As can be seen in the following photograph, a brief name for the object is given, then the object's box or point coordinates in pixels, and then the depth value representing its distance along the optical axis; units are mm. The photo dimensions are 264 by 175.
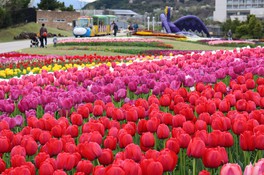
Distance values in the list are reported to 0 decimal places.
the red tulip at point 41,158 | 2771
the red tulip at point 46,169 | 2539
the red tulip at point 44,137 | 3289
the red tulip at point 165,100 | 4363
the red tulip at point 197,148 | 2750
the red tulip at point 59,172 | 2401
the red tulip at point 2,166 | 2715
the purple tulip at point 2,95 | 5534
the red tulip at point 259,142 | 2861
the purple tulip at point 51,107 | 4711
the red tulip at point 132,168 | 2340
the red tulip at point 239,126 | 3182
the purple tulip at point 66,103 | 4641
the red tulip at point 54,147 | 3021
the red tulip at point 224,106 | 4023
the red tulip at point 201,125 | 3332
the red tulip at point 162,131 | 3275
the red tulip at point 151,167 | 2383
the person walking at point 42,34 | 28234
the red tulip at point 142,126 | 3398
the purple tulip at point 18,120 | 4107
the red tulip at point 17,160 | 2742
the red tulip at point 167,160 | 2528
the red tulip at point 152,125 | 3371
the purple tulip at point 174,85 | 5448
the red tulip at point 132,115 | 3826
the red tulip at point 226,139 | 2962
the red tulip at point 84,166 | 2590
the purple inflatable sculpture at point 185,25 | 42881
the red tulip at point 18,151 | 2967
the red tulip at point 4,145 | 3143
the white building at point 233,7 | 99125
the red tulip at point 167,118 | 3615
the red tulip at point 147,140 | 3029
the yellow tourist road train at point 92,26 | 45750
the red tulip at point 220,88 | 4980
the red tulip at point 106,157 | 2764
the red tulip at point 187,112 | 3729
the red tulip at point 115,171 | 2281
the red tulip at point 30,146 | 3086
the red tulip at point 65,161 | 2684
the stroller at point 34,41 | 29038
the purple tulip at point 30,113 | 4468
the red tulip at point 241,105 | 4000
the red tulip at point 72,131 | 3471
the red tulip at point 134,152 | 2684
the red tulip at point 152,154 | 2591
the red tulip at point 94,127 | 3371
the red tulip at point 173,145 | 2865
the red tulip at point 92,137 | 3099
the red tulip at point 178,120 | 3506
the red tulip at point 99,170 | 2340
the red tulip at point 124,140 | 3053
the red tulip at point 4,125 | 3820
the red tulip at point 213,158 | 2602
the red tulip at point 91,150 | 2797
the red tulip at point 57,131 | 3479
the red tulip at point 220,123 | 3295
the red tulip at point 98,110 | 4188
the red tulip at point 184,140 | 2984
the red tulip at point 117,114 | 3945
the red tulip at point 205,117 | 3555
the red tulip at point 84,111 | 4129
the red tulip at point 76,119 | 3830
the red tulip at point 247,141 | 2867
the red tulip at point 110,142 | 3043
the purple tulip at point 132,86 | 5402
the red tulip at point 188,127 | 3305
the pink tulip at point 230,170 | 2141
